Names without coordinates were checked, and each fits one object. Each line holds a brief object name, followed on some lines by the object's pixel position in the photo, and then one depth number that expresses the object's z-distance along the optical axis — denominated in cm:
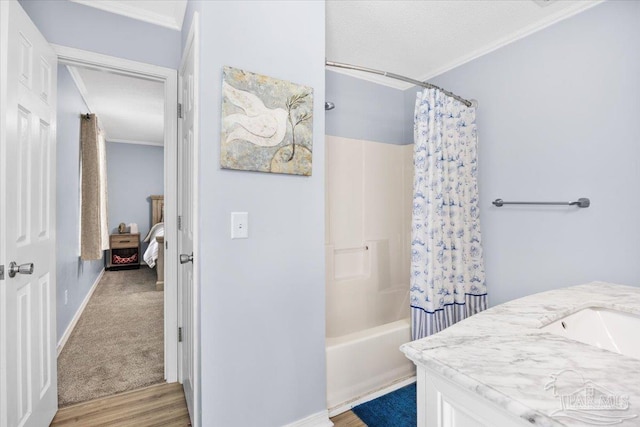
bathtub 185
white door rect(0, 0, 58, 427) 125
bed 460
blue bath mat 176
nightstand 578
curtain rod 196
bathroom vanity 53
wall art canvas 142
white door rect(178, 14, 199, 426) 146
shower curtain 206
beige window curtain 346
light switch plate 143
